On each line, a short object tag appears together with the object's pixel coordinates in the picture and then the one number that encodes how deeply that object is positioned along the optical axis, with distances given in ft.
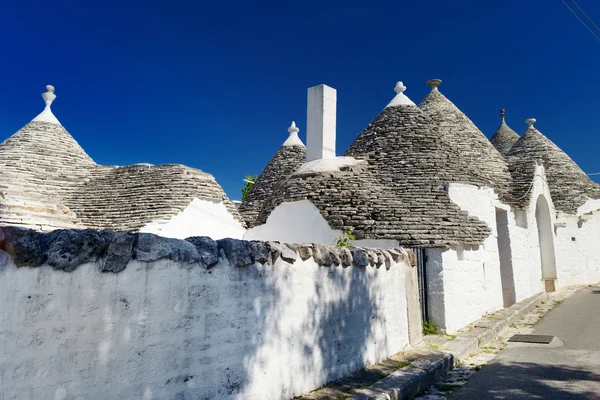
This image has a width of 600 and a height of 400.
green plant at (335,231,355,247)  26.82
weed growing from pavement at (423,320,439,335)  26.63
